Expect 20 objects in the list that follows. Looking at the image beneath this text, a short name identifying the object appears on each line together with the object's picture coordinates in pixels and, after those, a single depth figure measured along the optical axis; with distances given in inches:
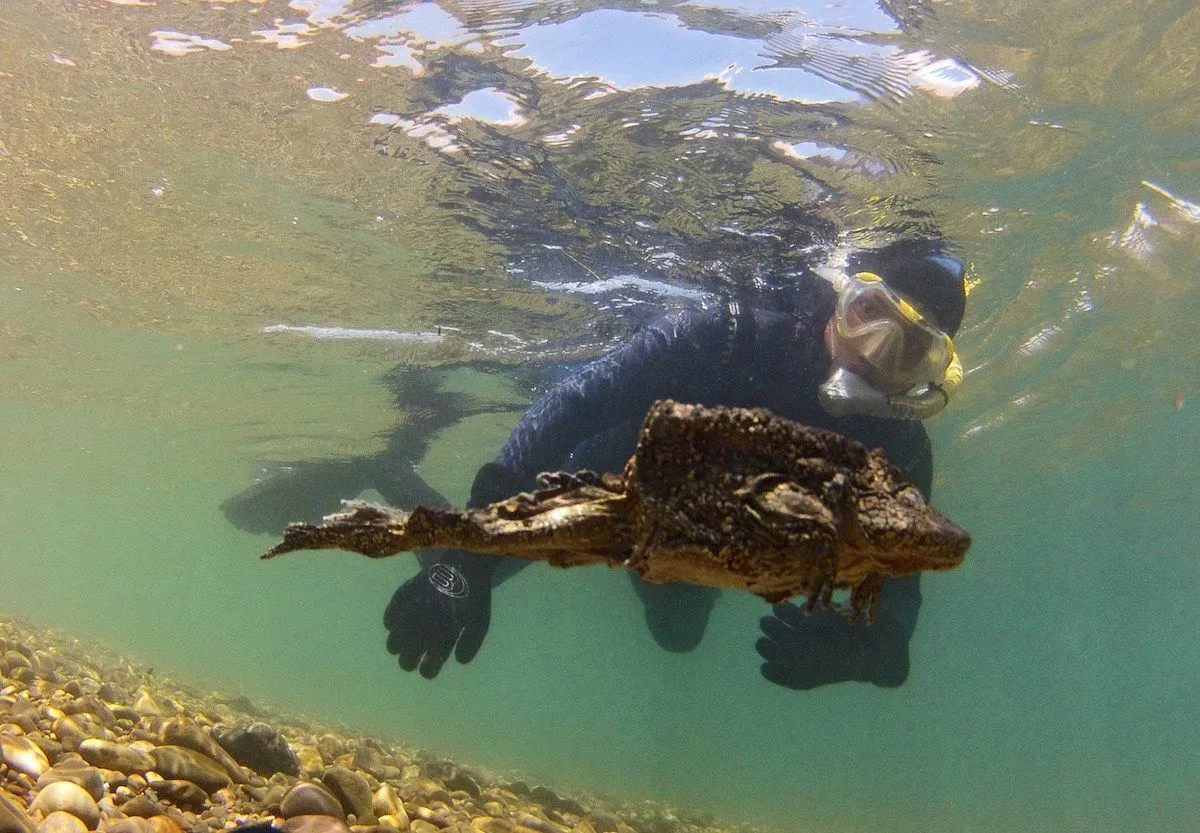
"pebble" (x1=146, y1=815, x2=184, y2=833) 95.4
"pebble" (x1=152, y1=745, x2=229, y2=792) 111.1
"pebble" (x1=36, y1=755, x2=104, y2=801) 98.3
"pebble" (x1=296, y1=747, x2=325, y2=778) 139.4
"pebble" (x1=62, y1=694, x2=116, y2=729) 133.6
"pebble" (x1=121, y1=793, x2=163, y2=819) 97.9
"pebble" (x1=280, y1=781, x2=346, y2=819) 110.2
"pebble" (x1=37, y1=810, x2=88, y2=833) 87.2
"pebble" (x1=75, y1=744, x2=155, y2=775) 108.7
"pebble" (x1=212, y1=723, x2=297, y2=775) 133.6
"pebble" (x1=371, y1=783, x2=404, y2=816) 133.4
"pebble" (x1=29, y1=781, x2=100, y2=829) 92.7
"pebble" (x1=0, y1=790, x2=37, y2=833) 79.5
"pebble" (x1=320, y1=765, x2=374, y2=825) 125.3
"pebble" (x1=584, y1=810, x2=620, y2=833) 235.9
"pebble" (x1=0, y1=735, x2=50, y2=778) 101.0
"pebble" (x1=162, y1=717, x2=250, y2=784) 121.4
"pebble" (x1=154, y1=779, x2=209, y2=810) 106.3
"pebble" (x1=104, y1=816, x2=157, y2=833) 90.5
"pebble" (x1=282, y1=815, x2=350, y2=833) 103.2
